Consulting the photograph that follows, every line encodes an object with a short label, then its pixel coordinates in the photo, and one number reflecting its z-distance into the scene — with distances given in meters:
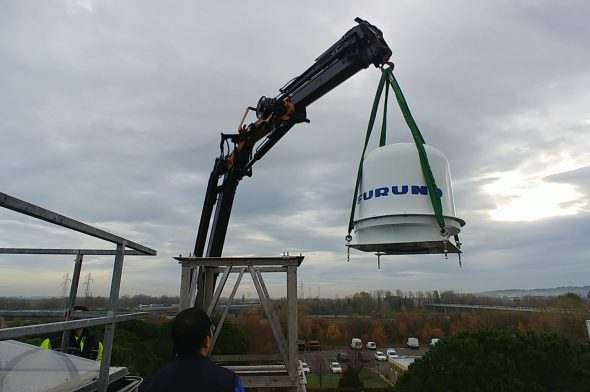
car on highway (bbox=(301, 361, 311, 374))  43.41
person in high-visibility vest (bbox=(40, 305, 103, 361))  5.36
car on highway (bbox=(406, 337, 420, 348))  60.76
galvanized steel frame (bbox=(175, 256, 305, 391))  7.09
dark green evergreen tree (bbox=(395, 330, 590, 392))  8.16
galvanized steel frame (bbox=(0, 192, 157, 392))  1.91
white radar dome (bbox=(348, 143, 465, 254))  5.43
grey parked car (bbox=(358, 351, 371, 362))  45.94
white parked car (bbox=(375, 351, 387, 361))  50.78
